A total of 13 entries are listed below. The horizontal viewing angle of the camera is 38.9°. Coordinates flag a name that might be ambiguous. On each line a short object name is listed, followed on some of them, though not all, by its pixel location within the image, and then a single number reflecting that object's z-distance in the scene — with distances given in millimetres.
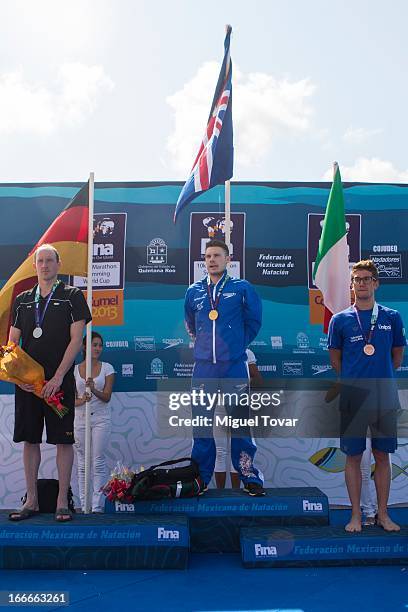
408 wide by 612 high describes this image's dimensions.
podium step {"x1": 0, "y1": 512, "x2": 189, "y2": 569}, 3332
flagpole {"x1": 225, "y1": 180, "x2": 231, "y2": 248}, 4504
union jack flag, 4617
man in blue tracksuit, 4016
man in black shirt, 3592
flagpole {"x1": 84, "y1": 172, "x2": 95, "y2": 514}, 4316
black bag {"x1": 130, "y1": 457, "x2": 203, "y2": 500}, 3803
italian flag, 4625
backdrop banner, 5500
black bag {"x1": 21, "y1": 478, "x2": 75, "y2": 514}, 4230
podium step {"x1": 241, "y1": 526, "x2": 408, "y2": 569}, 3328
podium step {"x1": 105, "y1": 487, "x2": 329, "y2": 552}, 3721
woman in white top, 5035
